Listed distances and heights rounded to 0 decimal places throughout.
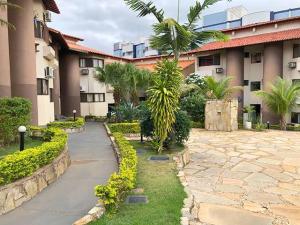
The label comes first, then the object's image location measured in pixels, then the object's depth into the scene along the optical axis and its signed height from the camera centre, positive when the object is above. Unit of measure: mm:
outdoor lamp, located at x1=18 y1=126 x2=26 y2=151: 6460 -1082
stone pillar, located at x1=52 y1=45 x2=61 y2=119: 18054 +726
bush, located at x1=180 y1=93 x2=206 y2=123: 17301 -446
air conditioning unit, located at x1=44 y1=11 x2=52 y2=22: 14962 +5794
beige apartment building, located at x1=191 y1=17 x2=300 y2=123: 18581 +3985
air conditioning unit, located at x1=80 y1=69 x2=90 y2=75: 23375 +3194
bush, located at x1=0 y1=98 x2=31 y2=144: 8312 -563
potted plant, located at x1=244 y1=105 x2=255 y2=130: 16729 -1216
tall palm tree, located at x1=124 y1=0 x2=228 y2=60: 8387 +2658
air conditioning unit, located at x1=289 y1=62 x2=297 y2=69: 18308 +2943
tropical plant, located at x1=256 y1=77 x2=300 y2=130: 16280 +289
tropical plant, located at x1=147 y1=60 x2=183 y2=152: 7584 +216
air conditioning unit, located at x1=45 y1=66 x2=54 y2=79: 14565 +1943
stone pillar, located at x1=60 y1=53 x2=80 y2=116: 21545 +1837
